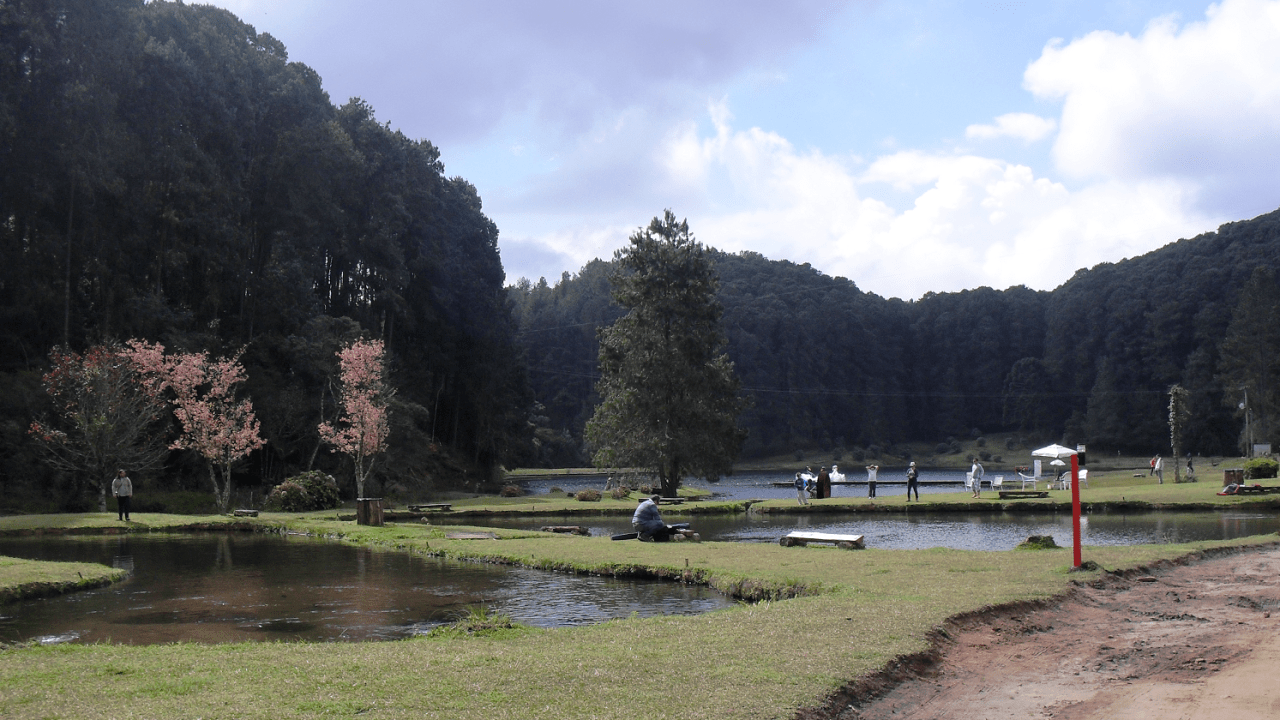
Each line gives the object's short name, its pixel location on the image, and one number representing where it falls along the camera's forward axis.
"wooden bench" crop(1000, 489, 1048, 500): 34.12
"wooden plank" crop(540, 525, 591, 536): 24.55
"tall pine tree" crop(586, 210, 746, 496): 44.69
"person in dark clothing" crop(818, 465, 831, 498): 38.59
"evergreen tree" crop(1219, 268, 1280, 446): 72.12
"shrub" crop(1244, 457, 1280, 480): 37.31
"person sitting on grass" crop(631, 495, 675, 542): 20.97
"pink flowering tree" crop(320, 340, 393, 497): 37.38
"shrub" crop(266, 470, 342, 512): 34.28
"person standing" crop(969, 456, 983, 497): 36.81
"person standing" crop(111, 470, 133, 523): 26.97
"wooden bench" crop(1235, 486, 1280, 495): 30.71
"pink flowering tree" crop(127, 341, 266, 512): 33.56
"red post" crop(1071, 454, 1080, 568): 13.31
